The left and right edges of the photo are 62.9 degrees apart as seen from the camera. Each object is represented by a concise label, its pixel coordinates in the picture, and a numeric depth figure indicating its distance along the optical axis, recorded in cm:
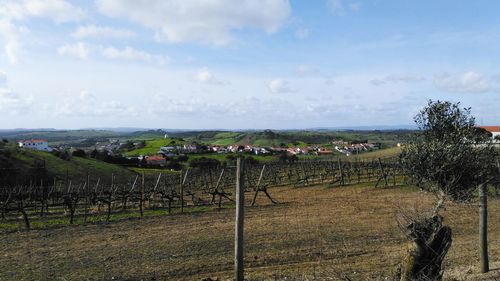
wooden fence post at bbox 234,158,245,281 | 824
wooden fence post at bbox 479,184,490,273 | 884
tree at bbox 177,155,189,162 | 8856
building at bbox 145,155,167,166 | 8456
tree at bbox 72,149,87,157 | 7580
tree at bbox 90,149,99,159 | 8488
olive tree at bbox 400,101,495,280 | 810
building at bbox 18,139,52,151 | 12038
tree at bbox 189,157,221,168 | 7973
